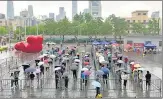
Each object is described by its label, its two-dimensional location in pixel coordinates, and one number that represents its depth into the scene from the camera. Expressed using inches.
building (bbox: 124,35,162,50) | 2289.6
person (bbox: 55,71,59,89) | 893.8
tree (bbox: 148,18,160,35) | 3909.2
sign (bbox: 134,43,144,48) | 2364.7
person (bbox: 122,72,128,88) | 898.6
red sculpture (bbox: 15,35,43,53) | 2036.2
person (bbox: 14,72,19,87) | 903.2
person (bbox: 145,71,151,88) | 890.9
